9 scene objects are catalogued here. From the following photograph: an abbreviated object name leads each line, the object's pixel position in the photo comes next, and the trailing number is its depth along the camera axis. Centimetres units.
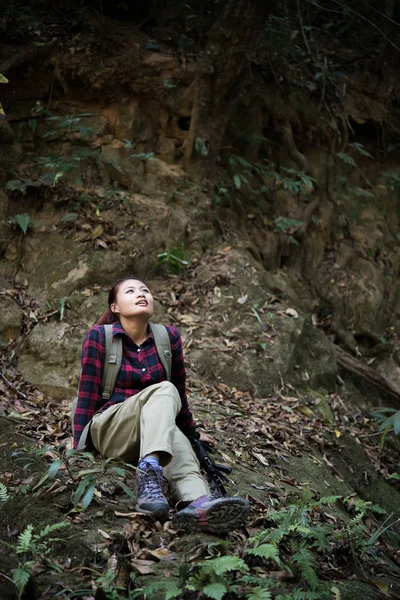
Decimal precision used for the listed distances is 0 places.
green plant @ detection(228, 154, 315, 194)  883
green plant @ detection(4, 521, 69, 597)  270
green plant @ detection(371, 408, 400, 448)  361
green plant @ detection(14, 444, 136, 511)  342
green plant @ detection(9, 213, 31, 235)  719
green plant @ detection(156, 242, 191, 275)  781
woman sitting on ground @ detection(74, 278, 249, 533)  332
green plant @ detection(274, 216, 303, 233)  922
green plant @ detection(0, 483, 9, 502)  328
